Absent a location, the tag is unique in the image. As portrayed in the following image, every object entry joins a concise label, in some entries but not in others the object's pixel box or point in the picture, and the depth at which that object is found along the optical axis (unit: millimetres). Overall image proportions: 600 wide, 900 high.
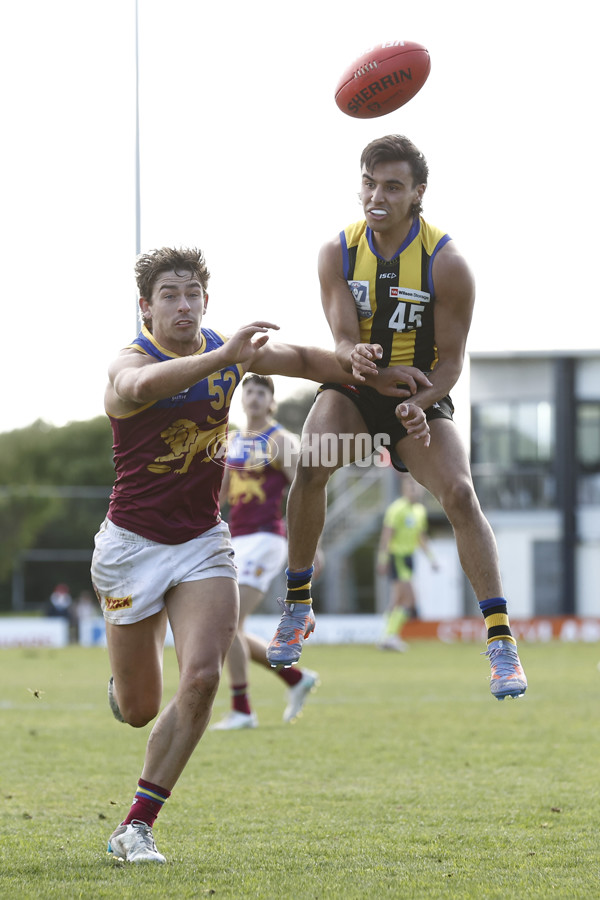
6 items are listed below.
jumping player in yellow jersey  11234
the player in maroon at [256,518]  19016
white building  65437
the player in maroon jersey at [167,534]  10375
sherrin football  11258
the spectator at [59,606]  65875
